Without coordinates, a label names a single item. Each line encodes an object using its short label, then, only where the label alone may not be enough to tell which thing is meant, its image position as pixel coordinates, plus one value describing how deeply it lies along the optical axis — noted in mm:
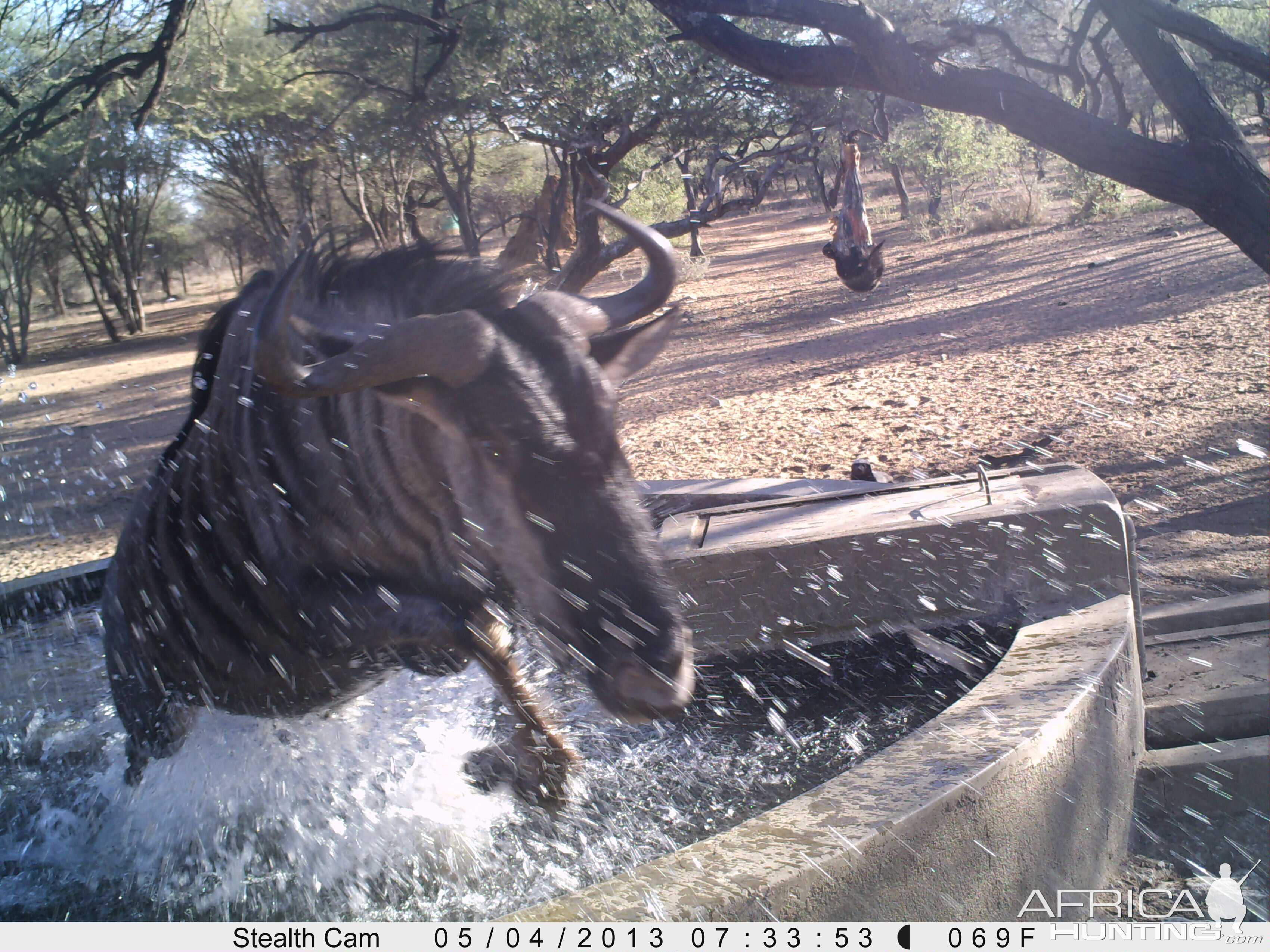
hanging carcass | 14023
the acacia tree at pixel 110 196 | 15273
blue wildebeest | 2207
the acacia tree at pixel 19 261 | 17250
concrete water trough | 1592
